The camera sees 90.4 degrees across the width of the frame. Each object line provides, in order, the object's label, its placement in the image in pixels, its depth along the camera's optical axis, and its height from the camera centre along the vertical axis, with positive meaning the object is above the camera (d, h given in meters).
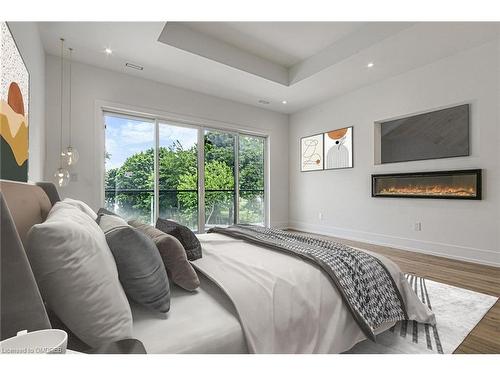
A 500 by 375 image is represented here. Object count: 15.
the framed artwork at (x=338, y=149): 4.57 +0.74
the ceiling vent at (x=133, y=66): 3.49 +1.74
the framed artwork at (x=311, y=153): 5.09 +0.73
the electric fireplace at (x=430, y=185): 3.17 +0.04
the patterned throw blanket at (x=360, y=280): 1.29 -0.52
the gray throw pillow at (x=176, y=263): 1.16 -0.36
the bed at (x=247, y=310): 0.90 -0.51
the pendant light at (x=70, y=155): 3.04 +0.40
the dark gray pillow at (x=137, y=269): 0.94 -0.31
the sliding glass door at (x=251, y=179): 5.21 +0.18
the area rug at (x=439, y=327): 1.46 -0.95
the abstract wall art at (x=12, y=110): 1.35 +0.48
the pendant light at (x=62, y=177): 2.89 +0.13
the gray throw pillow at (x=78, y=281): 0.72 -0.29
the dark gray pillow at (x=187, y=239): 1.52 -0.32
